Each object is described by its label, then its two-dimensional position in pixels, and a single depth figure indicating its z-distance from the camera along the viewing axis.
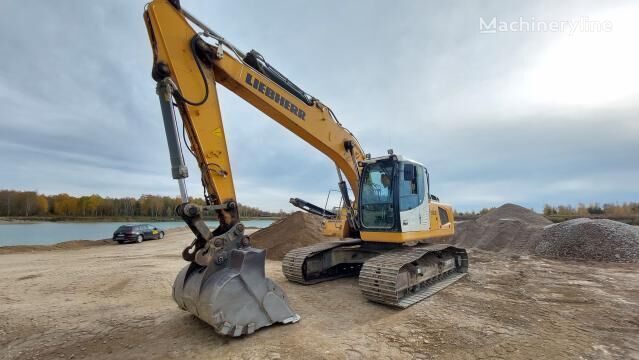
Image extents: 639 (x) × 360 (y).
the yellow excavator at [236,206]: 4.14
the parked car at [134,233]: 20.75
